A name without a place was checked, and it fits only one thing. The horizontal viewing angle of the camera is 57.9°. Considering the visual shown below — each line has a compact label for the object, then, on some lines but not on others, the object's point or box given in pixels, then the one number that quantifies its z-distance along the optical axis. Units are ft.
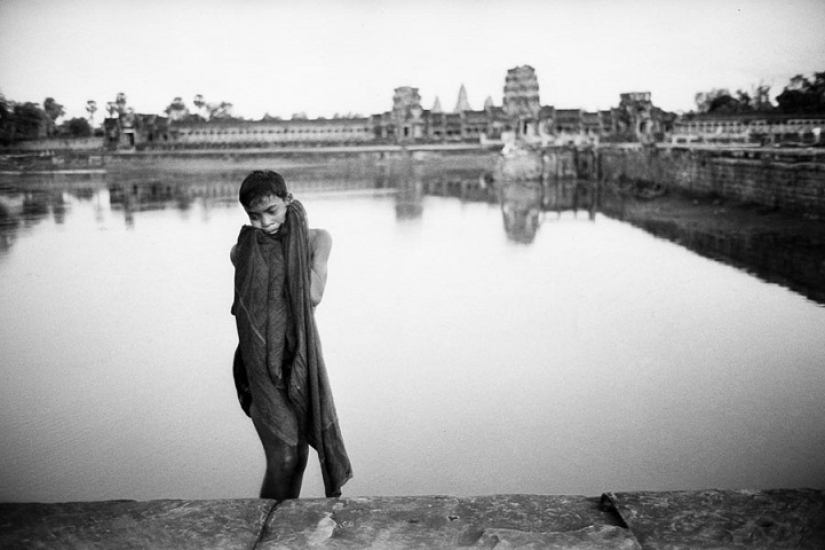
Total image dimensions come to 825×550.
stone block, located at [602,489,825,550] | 5.65
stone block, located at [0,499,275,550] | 5.75
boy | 6.97
